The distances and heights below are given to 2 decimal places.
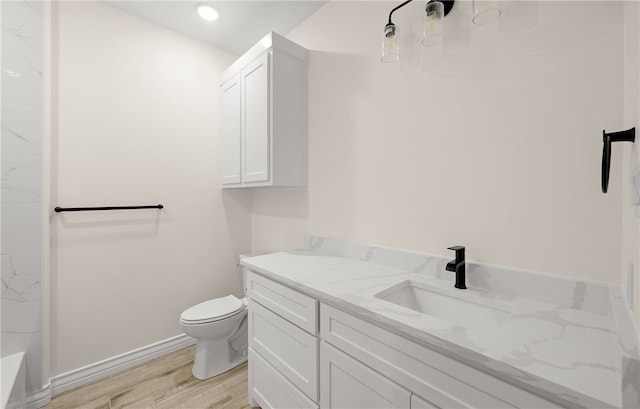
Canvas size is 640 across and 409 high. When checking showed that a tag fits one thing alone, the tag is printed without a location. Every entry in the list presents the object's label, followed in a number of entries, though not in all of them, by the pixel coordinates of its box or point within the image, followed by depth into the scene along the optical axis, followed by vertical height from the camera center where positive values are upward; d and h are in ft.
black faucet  3.69 -0.88
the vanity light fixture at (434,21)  3.60 +2.69
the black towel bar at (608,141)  2.36 +0.57
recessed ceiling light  6.27 +4.59
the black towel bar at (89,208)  5.57 -0.13
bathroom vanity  2.03 -1.27
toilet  5.95 -2.99
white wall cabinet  5.95 +2.11
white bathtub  4.19 -3.00
